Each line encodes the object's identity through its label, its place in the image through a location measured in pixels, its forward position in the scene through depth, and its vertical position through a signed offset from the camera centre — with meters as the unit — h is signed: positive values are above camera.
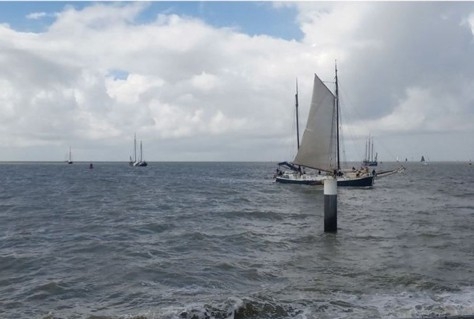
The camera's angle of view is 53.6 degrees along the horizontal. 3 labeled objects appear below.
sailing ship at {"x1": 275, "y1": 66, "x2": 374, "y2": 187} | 59.34 +3.35
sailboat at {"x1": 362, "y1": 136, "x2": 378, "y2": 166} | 187.12 -0.34
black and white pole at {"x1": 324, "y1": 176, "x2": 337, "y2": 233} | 22.67 -2.17
